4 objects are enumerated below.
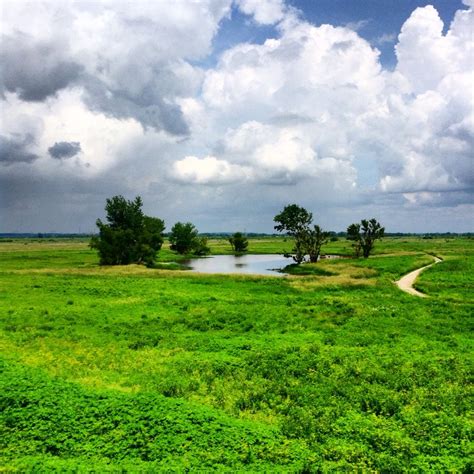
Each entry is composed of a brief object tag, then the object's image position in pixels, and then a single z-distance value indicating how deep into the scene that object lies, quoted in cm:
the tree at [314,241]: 8912
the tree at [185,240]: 12988
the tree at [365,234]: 9189
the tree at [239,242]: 14362
